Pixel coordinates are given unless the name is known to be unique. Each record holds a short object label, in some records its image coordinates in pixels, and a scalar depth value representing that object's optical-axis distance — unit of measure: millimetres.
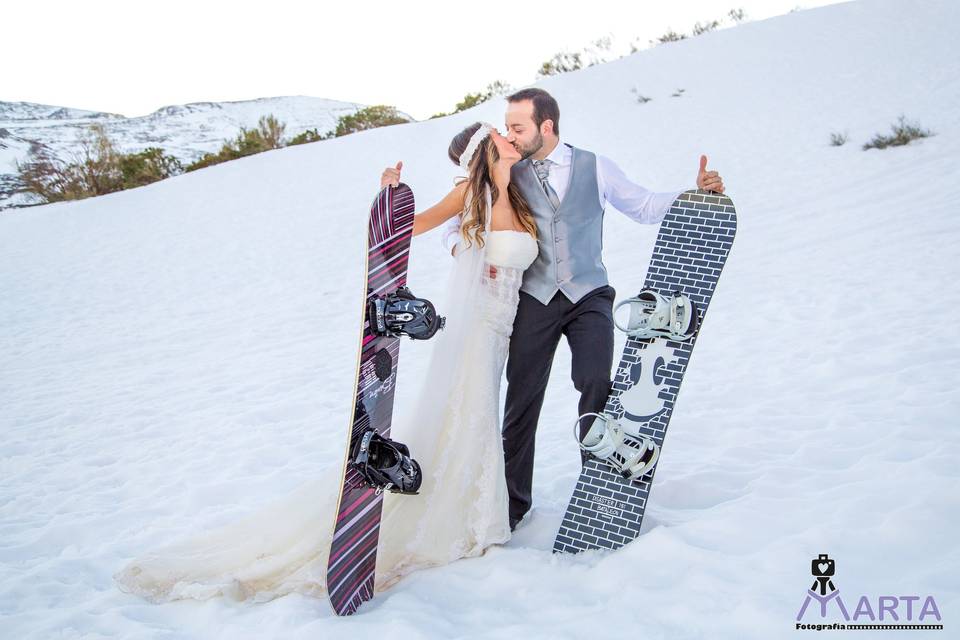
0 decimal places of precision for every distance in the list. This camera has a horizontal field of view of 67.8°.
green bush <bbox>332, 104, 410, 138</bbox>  18250
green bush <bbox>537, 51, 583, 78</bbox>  18547
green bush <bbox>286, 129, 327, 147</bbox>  17062
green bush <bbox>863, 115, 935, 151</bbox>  10094
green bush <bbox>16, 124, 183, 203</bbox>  16031
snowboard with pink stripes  2441
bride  2648
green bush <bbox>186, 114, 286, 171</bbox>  16609
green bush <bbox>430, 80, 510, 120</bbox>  18938
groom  2727
